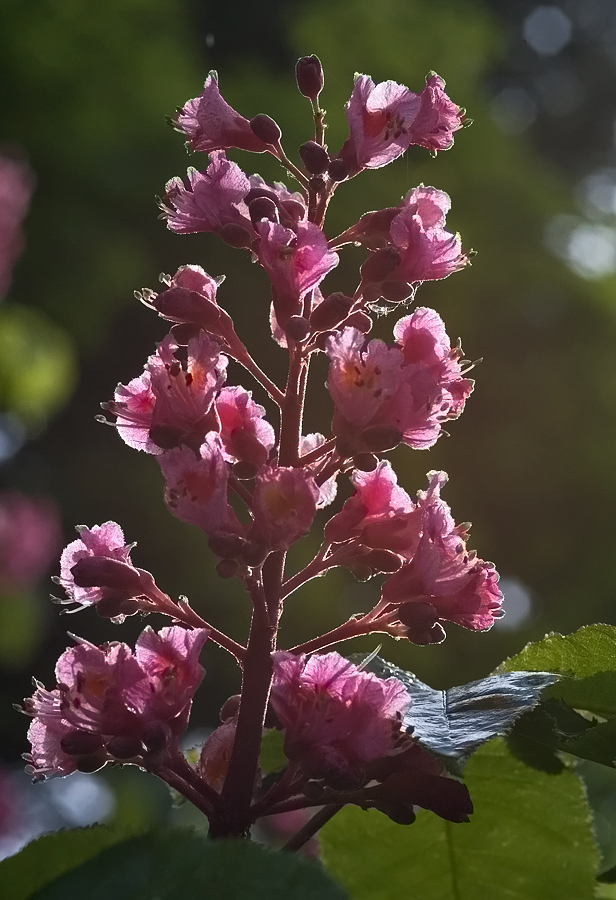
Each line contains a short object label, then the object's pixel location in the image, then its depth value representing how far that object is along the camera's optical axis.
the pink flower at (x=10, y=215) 1.63
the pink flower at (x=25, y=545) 2.00
